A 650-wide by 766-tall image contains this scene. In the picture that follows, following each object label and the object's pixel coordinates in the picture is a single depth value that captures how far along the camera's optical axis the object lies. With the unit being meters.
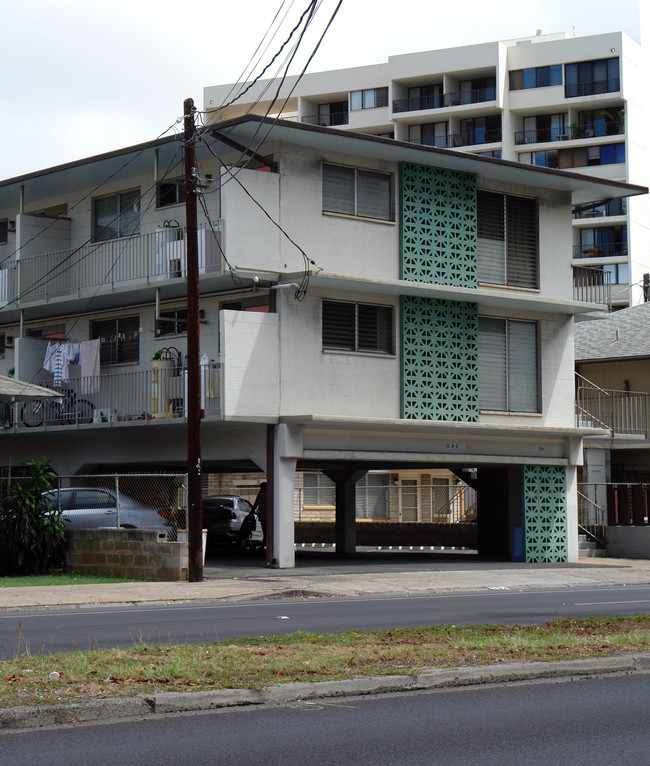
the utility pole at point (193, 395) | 22.31
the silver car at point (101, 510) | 24.41
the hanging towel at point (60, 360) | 30.05
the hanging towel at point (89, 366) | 29.27
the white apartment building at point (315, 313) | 26.19
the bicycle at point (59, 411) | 29.77
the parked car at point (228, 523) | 33.69
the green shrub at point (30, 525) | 23.30
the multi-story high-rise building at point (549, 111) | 70.69
